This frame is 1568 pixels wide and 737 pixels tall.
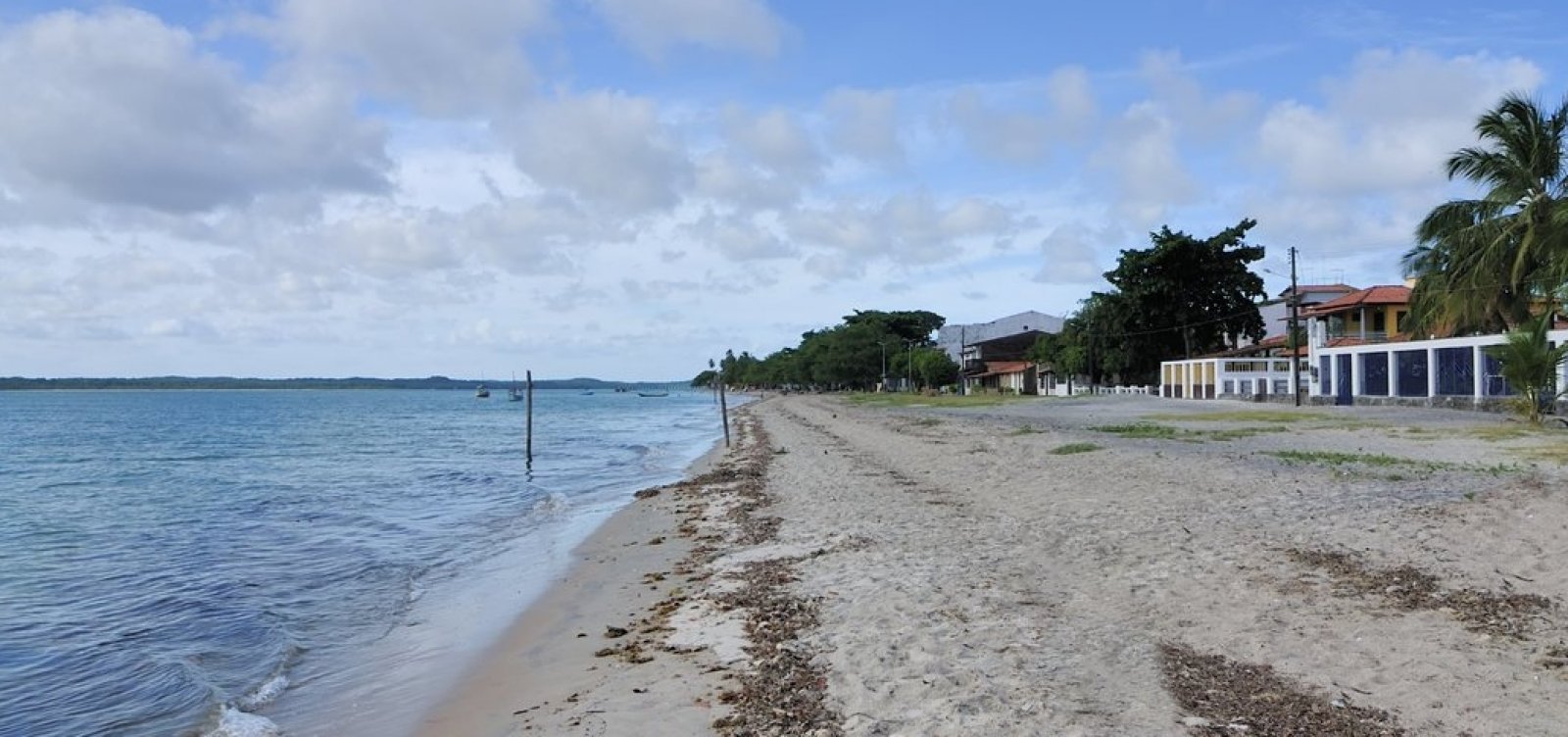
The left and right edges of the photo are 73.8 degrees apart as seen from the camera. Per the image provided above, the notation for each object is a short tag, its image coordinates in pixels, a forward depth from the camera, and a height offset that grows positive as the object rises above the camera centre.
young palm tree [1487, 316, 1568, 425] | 26.61 +0.59
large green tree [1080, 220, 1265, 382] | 70.44 +6.45
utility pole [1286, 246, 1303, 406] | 48.44 +1.32
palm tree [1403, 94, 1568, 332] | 38.47 +6.25
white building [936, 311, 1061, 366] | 132.38 +7.83
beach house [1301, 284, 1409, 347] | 56.53 +3.92
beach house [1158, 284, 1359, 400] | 58.94 +0.78
